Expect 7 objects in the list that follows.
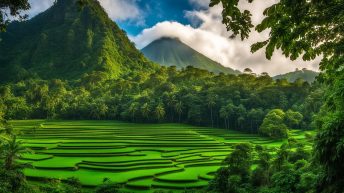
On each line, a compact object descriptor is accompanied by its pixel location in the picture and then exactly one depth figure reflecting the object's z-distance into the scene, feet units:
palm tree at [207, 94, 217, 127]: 179.84
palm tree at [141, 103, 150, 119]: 179.52
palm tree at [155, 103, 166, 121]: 179.86
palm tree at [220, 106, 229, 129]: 168.50
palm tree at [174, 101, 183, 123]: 185.98
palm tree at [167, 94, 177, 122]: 190.90
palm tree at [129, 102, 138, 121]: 182.45
